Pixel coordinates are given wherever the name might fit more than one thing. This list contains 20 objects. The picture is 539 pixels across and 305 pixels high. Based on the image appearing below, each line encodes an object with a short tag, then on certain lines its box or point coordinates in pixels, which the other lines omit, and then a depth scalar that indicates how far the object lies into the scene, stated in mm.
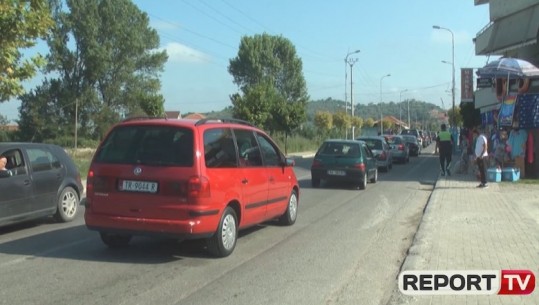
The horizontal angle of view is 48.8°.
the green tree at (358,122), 79000
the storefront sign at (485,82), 22494
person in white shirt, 16688
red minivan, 7273
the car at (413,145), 41344
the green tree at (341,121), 71650
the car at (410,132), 56678
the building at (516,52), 19531
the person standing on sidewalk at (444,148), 21411
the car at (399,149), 31797
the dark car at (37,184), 9602
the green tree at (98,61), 66125
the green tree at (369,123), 99994
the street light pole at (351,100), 62219
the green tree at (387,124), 111812
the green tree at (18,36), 12820
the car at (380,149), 24750
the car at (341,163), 17484
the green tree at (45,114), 67438
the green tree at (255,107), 47531
